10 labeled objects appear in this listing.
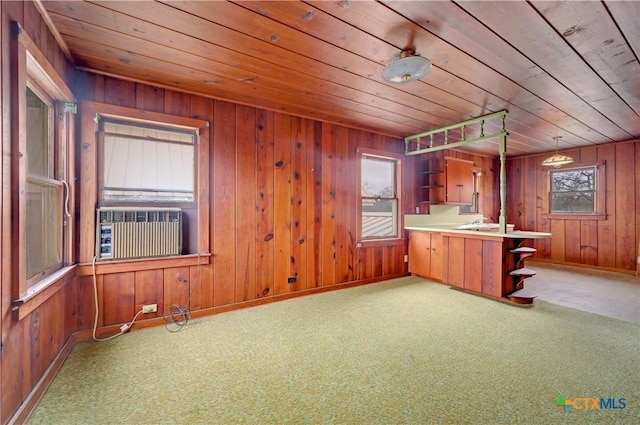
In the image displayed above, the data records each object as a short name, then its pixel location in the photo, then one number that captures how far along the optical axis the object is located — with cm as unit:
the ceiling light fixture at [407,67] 204
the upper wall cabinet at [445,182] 468
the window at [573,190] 528
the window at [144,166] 238
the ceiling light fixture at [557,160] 442
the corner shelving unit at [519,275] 324
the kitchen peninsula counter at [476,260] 336
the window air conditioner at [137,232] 242
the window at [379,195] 420
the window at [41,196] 178
